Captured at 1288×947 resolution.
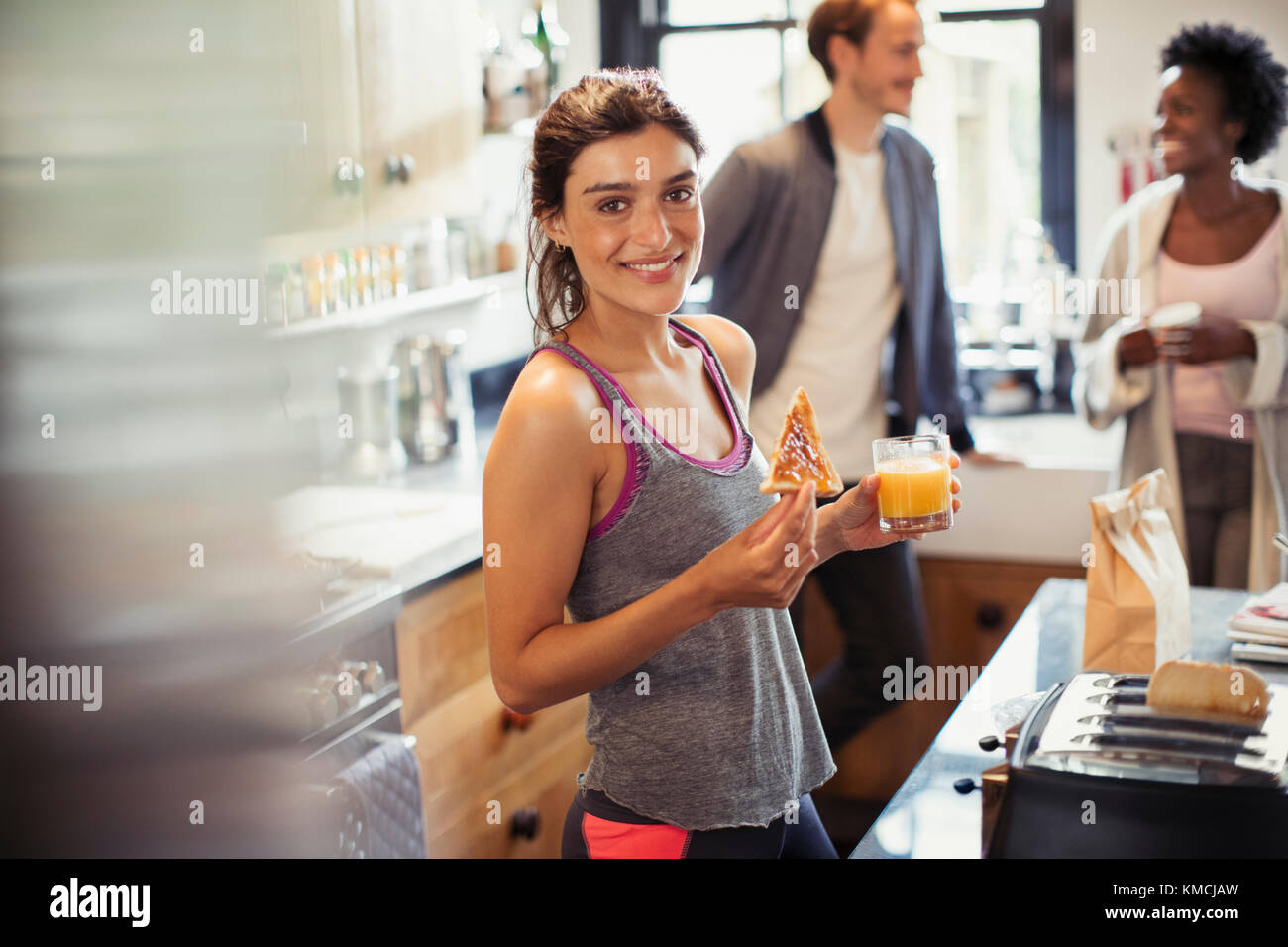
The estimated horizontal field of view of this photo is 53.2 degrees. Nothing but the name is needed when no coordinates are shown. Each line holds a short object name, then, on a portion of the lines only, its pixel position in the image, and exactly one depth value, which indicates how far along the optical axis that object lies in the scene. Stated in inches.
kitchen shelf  98.3
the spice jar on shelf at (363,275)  104.2
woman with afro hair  88.5
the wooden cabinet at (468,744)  84.2
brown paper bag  58.1
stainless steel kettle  114.6
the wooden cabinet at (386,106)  90.0
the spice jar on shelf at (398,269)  108.5
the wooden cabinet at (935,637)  112.0
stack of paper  63.0
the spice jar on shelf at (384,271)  107.0
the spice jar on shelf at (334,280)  100.1
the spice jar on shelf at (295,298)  95.4
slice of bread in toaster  42.9
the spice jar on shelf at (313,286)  98.3
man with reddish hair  94.3
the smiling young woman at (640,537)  42.9
